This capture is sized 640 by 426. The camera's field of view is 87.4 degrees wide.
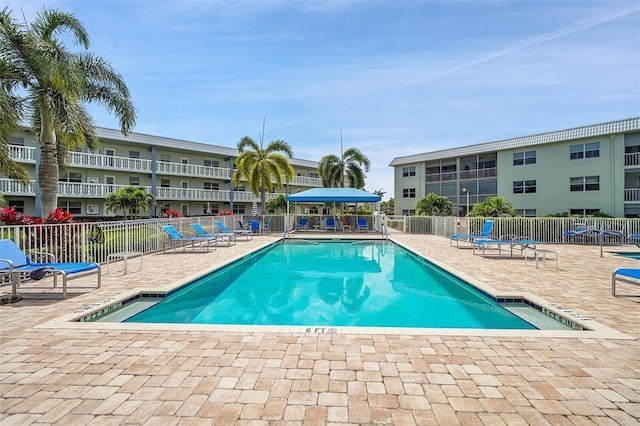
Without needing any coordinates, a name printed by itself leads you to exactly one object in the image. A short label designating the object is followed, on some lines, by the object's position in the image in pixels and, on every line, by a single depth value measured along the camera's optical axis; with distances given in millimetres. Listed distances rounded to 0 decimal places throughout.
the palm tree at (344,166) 29516
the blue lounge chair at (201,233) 13688
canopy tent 18797
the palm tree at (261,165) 22734
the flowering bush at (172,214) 17734
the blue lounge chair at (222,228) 16750
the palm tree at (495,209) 19500
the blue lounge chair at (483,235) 12822
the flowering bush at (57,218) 8531
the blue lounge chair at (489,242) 9988
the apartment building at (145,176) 22484
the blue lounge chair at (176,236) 11609
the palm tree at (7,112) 9625
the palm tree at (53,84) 9812
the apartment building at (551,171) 22797
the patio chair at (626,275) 5543
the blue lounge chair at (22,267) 5401
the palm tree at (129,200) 22125
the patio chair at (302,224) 23234
